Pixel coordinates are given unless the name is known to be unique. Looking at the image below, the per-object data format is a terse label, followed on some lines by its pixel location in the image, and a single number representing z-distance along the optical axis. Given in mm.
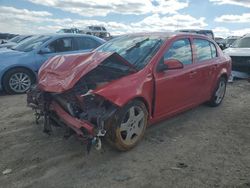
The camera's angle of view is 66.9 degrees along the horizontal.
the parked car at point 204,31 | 16909
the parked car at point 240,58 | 6508
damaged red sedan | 2427
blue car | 4948
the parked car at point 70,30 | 16298
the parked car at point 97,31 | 19980
